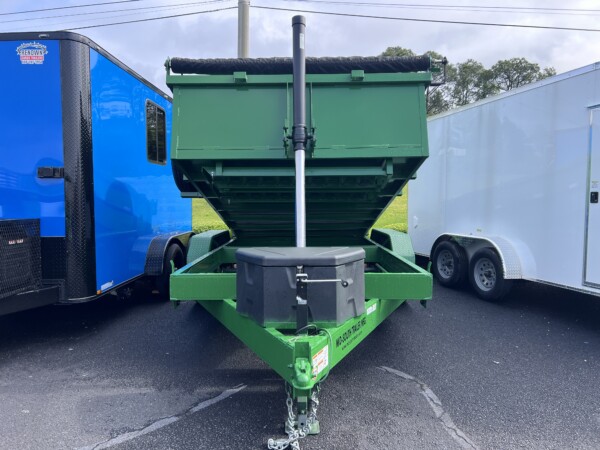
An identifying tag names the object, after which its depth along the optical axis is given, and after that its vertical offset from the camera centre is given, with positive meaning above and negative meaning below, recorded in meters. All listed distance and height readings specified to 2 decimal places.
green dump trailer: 2.48 +0.22
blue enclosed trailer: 3.91 +0.30
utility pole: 11.66 +4.77
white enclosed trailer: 4.71 +0.14
